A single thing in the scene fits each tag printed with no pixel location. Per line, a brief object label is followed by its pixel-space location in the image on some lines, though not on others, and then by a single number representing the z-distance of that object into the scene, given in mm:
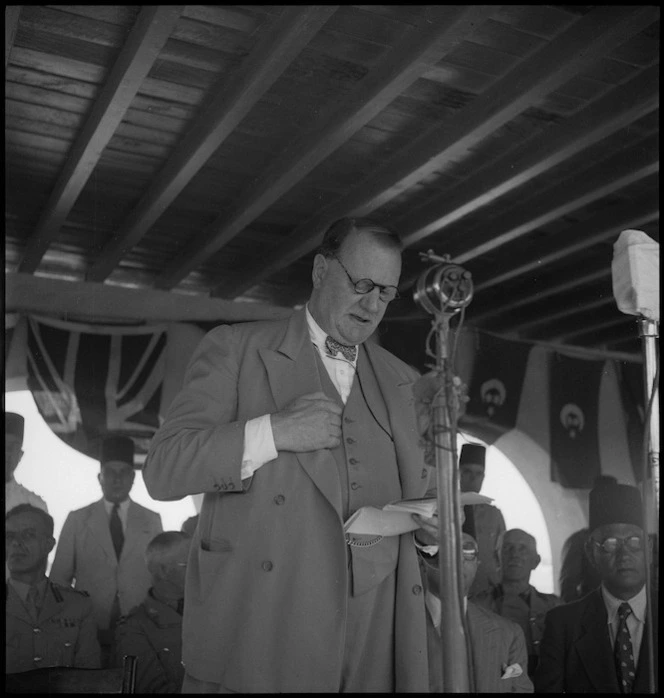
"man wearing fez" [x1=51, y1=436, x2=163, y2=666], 4973
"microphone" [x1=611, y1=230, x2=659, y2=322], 2170
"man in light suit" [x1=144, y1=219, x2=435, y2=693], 1978
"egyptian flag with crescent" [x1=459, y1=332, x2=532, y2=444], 5039
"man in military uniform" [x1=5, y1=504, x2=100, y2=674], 4160
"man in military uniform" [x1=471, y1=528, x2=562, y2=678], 4848
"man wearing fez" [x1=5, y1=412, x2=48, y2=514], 4777
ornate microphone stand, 1578
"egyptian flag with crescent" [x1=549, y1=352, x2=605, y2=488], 5273
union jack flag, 5059
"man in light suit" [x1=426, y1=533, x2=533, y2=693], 3733
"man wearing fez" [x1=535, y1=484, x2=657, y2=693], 3910
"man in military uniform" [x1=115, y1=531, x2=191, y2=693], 4119
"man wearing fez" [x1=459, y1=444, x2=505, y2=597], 5037
